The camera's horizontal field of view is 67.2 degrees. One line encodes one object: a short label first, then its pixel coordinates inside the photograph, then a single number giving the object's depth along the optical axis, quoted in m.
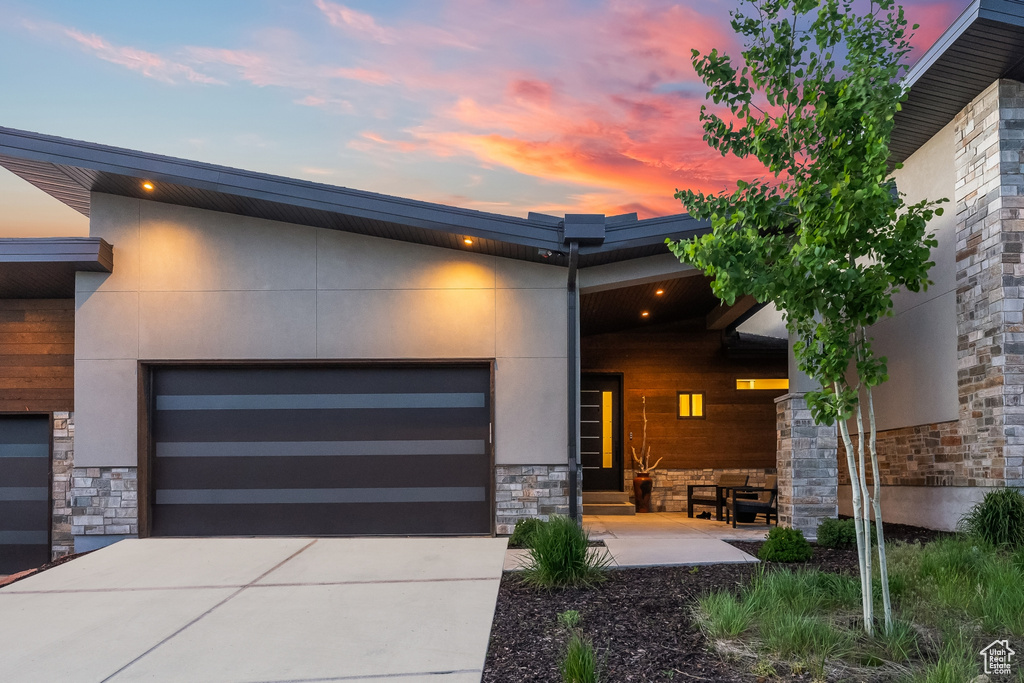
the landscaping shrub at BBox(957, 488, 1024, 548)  7.12
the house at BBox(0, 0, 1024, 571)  8.84
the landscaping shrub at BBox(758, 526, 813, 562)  7.04
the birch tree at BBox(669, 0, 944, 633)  4.20
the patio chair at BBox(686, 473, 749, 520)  11.60
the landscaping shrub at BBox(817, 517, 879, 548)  7.76
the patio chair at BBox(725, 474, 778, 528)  10.13
